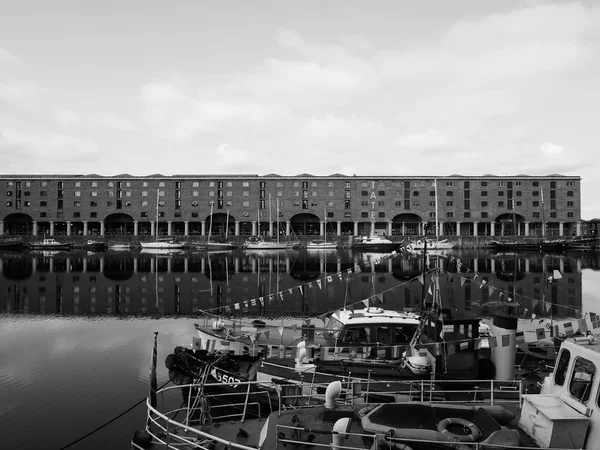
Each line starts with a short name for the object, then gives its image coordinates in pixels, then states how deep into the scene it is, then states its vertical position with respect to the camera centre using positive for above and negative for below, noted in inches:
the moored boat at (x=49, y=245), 4571.9 -175.0
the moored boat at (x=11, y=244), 4521.2 -163.5
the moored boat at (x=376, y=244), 4367.6 -163.7
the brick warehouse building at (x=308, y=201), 4793.3 +267.1
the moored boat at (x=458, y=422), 320.5 -144.6
